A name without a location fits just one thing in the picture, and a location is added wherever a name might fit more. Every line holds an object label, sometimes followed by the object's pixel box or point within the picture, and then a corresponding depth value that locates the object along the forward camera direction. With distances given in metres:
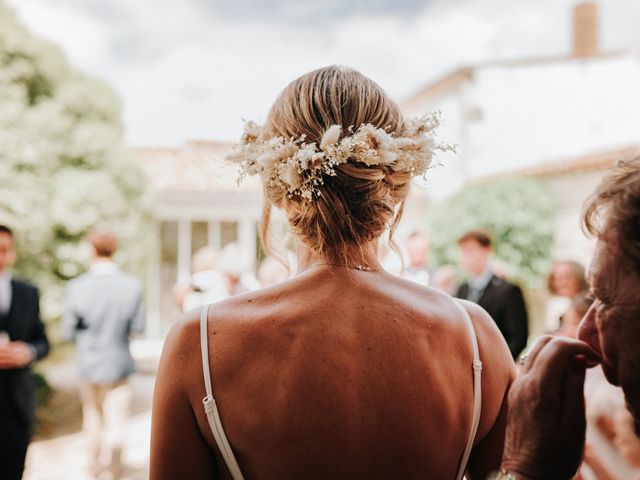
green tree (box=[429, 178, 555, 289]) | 12.21
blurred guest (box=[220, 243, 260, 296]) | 6.54
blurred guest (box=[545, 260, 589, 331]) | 4.70
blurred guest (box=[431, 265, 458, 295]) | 6.96
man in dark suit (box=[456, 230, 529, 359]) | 5.28
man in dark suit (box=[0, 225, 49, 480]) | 3.69
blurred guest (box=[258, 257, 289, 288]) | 6.44
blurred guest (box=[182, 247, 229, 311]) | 6.38
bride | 1.36
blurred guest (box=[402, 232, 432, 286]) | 6.47
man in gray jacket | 5.58
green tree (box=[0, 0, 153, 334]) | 7.08
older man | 0.93
